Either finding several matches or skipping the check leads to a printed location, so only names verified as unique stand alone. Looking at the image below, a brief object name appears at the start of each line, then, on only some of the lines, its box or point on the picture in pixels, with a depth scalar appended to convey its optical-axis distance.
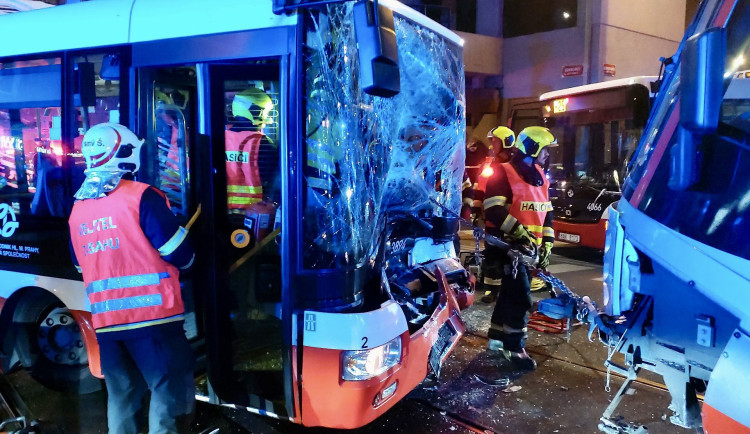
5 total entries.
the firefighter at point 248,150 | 3.33
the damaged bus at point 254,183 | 3.03
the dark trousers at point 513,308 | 4.94
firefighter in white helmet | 2.89
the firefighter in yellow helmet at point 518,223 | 4.95
